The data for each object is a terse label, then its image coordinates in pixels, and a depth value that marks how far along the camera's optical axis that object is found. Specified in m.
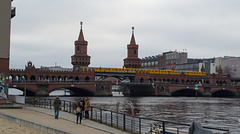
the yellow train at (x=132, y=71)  132.70
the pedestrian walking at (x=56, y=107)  29.31
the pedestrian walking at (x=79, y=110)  26.86
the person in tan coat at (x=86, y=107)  30.33
